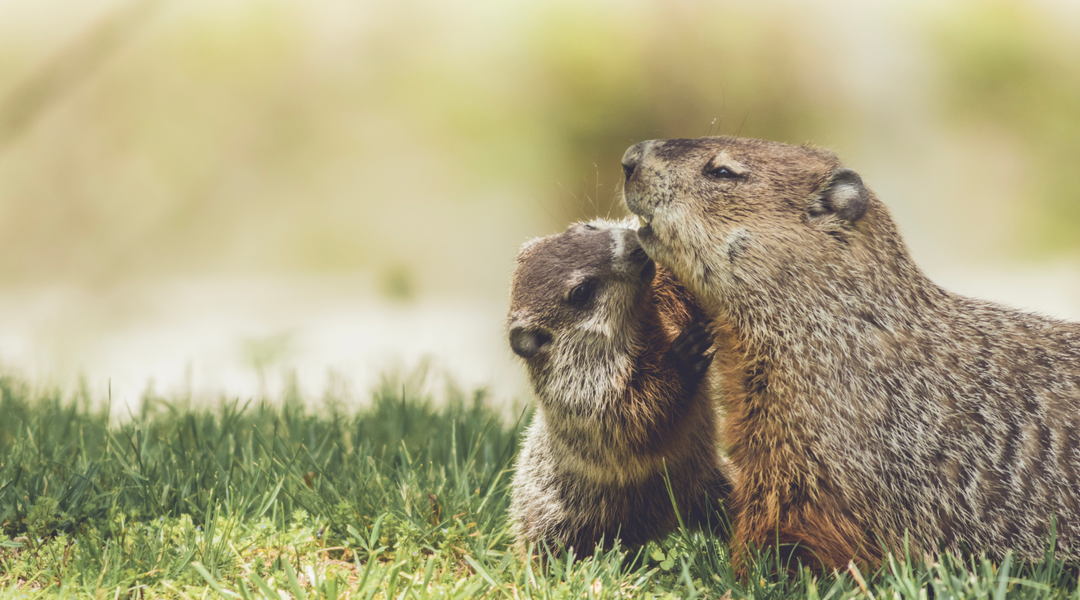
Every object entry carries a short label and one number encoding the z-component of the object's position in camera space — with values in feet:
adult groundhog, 21.20
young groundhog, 24.00
